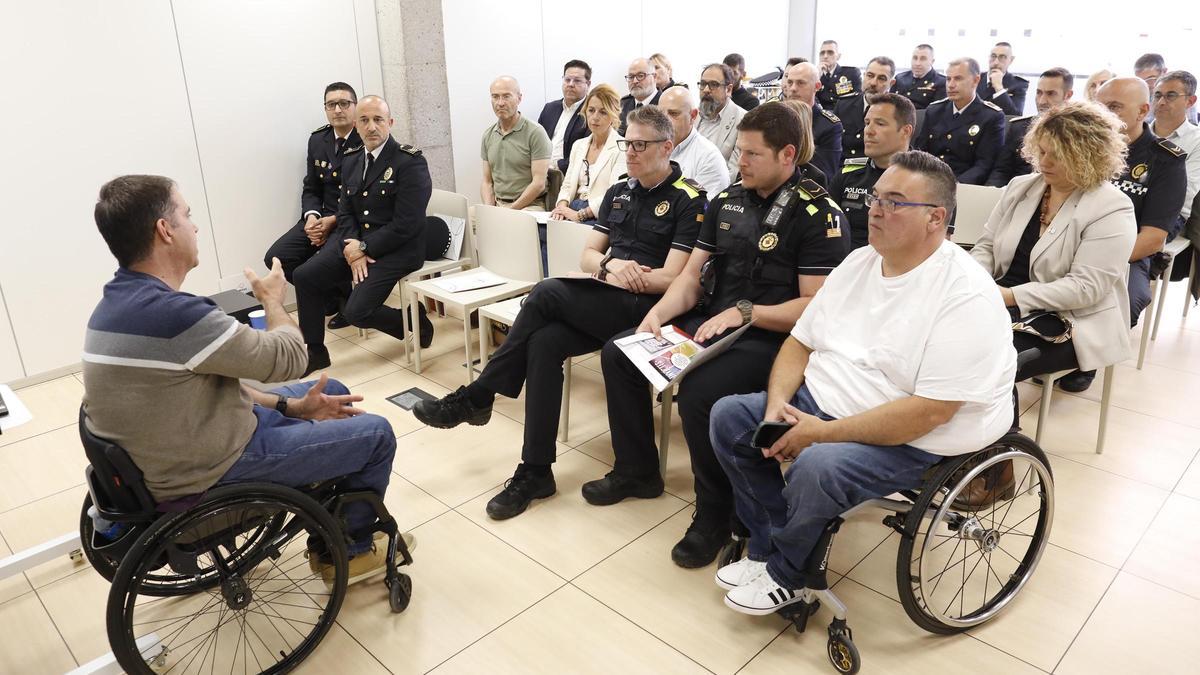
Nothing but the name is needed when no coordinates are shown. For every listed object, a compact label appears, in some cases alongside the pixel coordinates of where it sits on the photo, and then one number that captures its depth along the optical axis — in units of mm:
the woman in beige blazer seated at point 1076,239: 2576
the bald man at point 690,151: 3836
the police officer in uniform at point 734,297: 2457
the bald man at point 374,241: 4027
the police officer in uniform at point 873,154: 3180
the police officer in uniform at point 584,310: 2795
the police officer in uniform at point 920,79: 7332
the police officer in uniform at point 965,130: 4672
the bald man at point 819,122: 4609
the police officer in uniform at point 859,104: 5586
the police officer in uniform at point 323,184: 4359
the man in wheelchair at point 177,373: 1684
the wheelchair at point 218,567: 1718
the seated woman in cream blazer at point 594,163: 4188
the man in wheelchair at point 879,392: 1871
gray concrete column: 4805
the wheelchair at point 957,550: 1898
